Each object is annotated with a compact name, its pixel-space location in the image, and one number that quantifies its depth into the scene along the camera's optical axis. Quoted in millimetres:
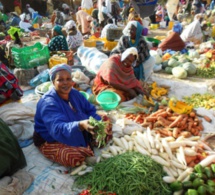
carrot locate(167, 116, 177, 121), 3625
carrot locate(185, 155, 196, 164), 2712
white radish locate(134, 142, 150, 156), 2742
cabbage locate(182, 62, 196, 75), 5852
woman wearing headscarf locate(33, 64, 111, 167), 2372
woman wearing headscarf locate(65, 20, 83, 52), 7039
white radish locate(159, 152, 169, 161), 2682
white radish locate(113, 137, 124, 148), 2973
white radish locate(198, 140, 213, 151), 2994
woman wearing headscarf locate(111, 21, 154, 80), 5020
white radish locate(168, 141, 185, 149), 2873
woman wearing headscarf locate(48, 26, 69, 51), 6125
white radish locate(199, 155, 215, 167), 2617
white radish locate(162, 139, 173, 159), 2756
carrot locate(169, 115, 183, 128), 3482
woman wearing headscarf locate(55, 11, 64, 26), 12278
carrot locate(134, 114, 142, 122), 3691
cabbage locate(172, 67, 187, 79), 5676
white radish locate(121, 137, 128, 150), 2919
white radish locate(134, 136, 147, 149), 2879
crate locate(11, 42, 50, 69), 5340
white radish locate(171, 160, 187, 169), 2629
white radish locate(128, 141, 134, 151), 2876
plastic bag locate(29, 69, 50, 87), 5000
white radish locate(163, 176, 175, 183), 2416
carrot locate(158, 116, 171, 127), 3537
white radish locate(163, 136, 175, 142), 3016
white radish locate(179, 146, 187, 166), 2675
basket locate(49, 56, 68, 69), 5336
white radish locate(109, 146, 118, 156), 2805
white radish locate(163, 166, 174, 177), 2522
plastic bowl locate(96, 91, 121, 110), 4004
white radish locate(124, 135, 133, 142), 3052
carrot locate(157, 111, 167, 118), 3693
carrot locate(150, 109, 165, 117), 3732
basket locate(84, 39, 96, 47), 6727
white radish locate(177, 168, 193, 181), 2496
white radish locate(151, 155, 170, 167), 2606
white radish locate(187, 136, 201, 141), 3146
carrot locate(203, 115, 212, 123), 3777
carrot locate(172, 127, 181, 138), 3244
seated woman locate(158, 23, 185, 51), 7384
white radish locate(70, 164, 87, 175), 2604
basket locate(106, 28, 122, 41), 7063
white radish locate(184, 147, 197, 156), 2736
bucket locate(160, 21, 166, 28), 13211
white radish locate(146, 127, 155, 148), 2865
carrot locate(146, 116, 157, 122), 3627
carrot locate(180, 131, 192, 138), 3215
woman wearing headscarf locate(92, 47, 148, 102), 4168
